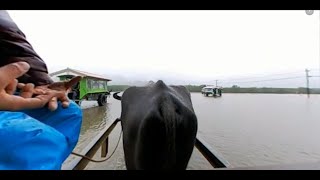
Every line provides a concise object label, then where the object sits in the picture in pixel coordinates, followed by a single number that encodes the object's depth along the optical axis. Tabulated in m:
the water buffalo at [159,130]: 1.16
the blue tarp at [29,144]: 0.51
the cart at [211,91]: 26.67
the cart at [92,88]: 10.09
